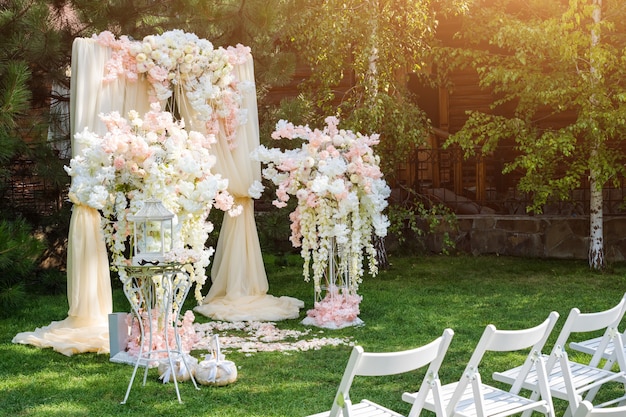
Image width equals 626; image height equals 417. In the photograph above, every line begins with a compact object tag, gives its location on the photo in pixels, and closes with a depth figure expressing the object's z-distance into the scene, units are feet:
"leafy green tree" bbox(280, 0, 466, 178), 32.68
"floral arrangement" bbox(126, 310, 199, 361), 21.13
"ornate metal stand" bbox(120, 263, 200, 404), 18.48
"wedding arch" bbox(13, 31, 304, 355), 24.06
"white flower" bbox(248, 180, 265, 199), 27.17
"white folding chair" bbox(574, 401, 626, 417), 9.57
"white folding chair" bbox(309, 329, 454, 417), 11.37
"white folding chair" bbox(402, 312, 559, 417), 12.82
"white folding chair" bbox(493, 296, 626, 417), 13.94
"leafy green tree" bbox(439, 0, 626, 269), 31.86
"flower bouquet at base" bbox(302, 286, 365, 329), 25.41
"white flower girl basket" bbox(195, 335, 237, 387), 18.74
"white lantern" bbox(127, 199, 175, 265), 18.63
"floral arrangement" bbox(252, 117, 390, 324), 24.76
